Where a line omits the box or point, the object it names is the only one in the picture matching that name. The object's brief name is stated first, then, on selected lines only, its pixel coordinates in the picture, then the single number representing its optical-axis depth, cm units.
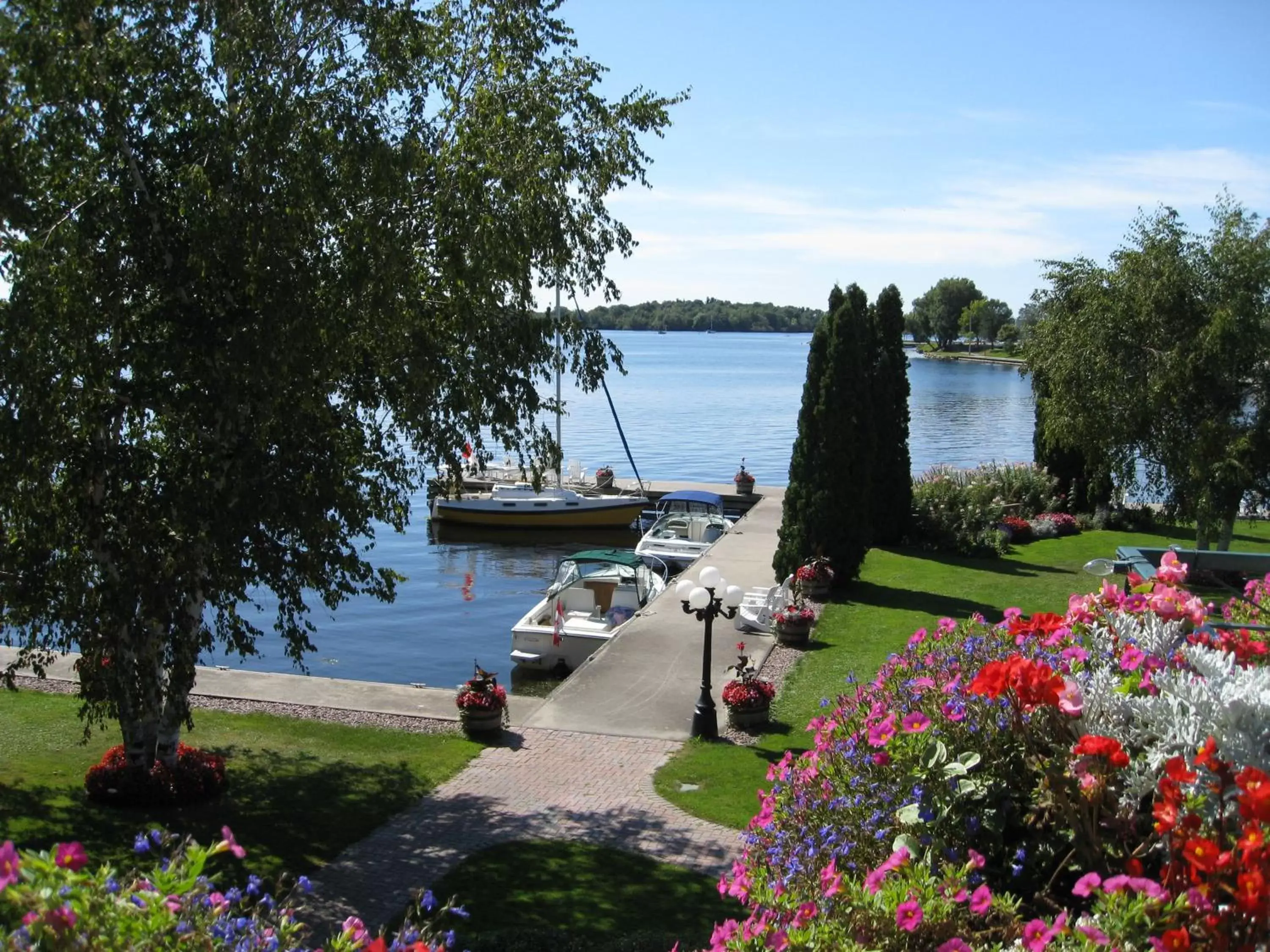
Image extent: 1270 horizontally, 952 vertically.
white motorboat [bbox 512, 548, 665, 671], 1984
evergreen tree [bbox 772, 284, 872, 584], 2091
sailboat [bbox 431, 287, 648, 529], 3562
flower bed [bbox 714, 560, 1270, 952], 313
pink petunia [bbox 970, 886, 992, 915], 326
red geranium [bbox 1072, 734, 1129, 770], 353
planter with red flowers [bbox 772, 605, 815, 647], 1769
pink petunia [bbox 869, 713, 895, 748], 416
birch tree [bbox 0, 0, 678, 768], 807
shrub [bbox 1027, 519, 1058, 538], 2772
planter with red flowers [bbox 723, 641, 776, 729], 1373
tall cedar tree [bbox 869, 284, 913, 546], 2506
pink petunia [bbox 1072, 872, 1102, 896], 316
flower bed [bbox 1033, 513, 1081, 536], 2817
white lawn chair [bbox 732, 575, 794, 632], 1870
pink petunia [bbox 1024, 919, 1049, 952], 306
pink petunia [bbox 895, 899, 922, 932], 324
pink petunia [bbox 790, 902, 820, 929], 355
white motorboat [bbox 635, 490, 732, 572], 2852
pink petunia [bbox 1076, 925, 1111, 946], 296
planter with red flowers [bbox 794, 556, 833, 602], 2034
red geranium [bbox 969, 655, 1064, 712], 383
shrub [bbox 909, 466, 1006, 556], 2558
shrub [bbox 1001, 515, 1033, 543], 2702
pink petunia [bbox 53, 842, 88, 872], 256
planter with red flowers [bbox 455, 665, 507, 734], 1308
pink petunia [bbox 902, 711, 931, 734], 407
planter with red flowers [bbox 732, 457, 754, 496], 3803
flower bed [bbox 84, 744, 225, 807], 1033
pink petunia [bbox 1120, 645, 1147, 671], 418
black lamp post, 1335
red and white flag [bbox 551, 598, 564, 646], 1980
